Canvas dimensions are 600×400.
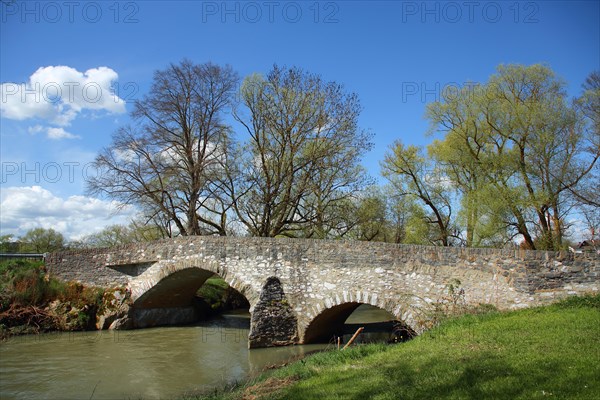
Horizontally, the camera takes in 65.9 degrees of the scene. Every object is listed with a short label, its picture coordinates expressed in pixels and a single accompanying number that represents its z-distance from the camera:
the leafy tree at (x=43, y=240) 32.81
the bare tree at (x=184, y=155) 20.38
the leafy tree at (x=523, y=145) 17.44
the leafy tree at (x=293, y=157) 20.39
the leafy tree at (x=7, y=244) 29.14
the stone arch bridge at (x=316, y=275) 9.83
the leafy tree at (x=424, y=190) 22.38
